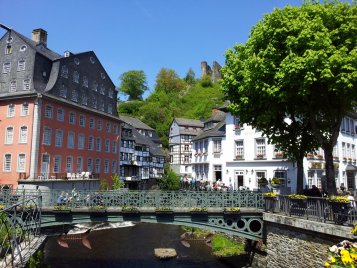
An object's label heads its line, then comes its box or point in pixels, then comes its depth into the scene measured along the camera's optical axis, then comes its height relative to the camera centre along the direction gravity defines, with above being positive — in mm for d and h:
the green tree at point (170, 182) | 47500 -141
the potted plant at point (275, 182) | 25353 -77
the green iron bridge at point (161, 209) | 20312 -1668
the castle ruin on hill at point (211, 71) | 127000 +41785
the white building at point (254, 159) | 32938 +2281
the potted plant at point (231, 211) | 20062 -1749
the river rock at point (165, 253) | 25750 -5498
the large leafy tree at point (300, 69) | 16312 +5650
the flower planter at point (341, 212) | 14445 -1307
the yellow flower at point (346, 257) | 4773 -1063
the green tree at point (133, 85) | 119125 +33540
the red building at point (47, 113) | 38438 +8415
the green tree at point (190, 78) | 133875 +40681
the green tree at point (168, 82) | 122500 +35404
